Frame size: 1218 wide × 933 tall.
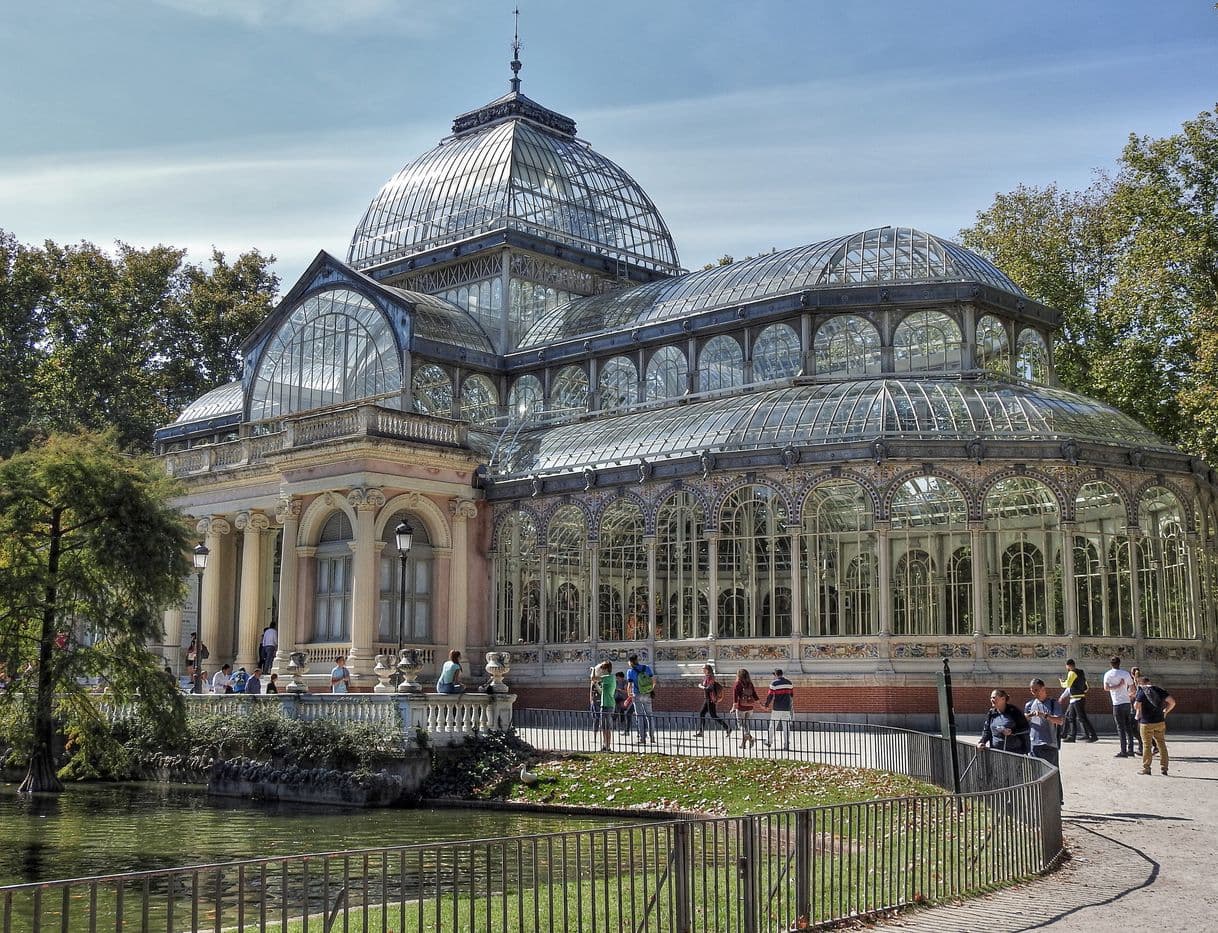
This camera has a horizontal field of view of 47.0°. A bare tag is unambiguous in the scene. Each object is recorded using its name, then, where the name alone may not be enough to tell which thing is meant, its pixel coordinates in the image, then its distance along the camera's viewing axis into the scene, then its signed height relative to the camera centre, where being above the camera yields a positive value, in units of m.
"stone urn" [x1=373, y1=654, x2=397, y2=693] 27.78 -0.76
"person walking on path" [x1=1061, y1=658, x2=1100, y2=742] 26.45 -1.15
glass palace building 30.64 +3.68
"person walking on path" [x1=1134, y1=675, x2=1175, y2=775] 21.84 -1.30
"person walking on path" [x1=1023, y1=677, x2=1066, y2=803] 19.22 -1.28
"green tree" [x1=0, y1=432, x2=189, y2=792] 25.48 +0.91
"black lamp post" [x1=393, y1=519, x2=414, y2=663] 28.08 +1.99
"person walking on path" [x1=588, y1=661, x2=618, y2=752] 25.73 -1.22
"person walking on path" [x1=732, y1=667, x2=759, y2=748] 25.78 -1.05
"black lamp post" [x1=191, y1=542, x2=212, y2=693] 33.16 +0.54
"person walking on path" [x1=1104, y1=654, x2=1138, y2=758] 23.72 -1.12
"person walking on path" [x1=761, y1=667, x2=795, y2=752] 25.34 -1.15
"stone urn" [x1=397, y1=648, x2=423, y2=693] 26.70 -0.70
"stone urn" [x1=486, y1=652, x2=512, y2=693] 26.73 -0.64
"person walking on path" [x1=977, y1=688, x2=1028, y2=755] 18.91 -1.21
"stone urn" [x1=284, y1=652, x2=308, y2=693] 29.48 -0.72
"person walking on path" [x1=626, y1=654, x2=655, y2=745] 28.08 -0.96
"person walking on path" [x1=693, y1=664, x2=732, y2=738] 27.14 -1.07
